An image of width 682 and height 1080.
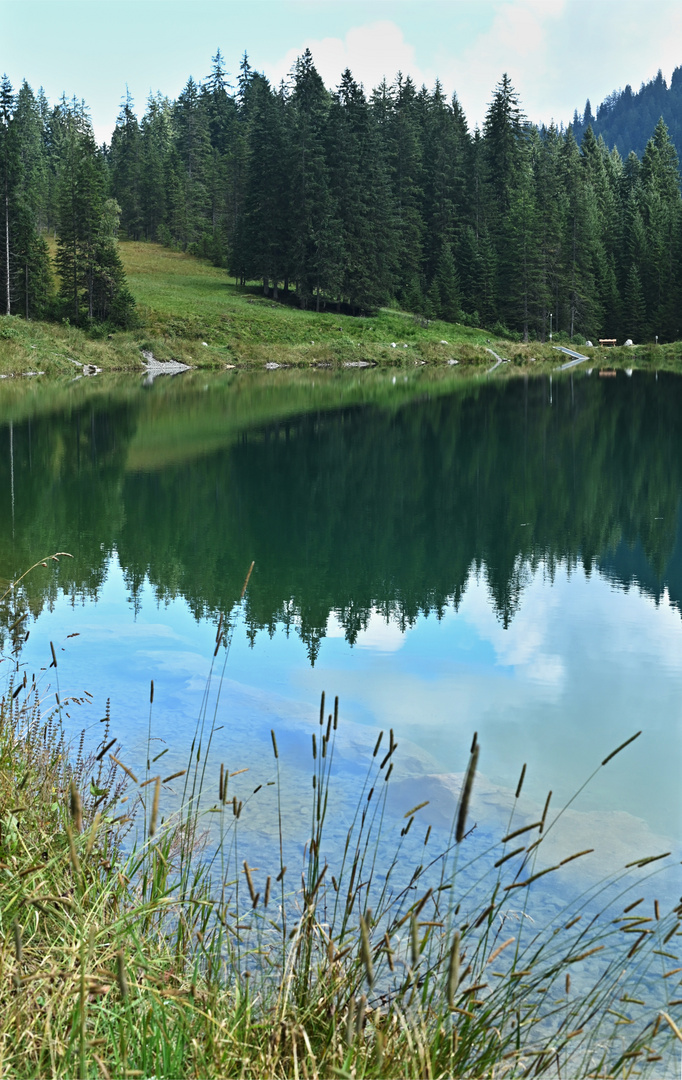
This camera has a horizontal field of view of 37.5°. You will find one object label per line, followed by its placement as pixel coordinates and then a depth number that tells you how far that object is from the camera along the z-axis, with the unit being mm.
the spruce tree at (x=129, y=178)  97375
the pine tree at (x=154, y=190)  95625
